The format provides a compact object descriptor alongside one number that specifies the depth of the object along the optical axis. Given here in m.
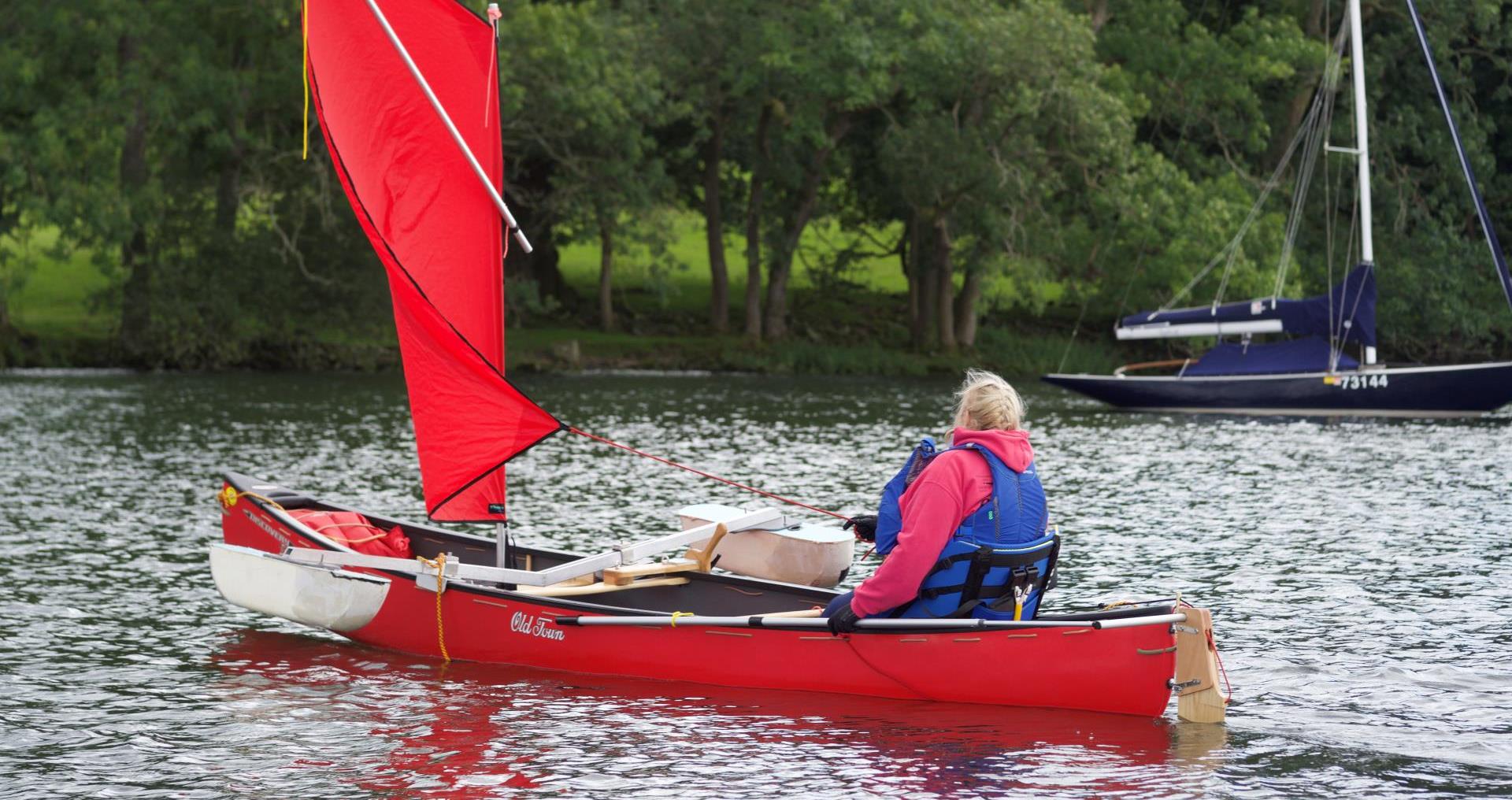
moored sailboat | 39.06
